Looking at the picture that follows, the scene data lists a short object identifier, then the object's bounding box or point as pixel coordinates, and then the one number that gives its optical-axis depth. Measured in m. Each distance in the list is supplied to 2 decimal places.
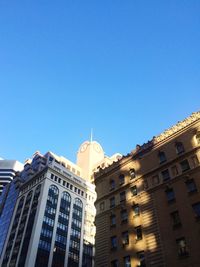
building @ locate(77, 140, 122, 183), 145.44
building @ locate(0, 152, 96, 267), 83.56
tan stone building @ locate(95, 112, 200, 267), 30.08
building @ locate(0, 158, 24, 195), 169.35
